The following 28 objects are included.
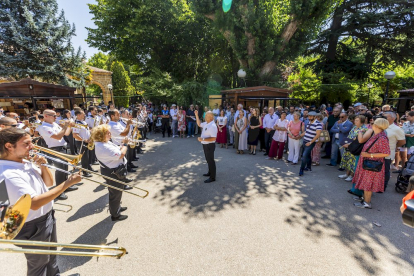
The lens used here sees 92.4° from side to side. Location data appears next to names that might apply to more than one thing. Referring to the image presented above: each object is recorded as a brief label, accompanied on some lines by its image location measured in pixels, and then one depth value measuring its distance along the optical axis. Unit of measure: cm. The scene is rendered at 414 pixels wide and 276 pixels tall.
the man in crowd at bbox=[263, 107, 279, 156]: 829
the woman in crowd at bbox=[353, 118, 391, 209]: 392
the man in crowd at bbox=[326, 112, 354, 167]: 628
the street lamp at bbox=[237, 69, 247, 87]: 1295
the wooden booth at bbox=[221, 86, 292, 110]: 1127
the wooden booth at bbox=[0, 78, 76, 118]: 1222
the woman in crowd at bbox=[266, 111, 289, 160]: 753
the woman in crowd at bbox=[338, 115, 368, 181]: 490
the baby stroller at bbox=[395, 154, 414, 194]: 472
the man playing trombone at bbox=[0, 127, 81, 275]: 181
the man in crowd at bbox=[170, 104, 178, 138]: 1236
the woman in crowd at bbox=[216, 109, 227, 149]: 937
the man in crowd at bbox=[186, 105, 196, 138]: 1195
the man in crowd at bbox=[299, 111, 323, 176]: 602
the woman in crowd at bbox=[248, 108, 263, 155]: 837
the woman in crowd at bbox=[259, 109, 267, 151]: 908
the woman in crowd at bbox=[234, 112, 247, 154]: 844
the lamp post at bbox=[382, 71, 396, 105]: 1008
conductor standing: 546
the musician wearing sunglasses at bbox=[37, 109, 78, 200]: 462
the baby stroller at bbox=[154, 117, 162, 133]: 1329
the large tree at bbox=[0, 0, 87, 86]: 1425
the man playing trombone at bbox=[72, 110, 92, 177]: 586
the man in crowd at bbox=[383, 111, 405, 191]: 495
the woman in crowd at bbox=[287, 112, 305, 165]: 685
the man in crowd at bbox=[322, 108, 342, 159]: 770
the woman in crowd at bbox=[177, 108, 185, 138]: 1205
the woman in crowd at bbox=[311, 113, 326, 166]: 713
